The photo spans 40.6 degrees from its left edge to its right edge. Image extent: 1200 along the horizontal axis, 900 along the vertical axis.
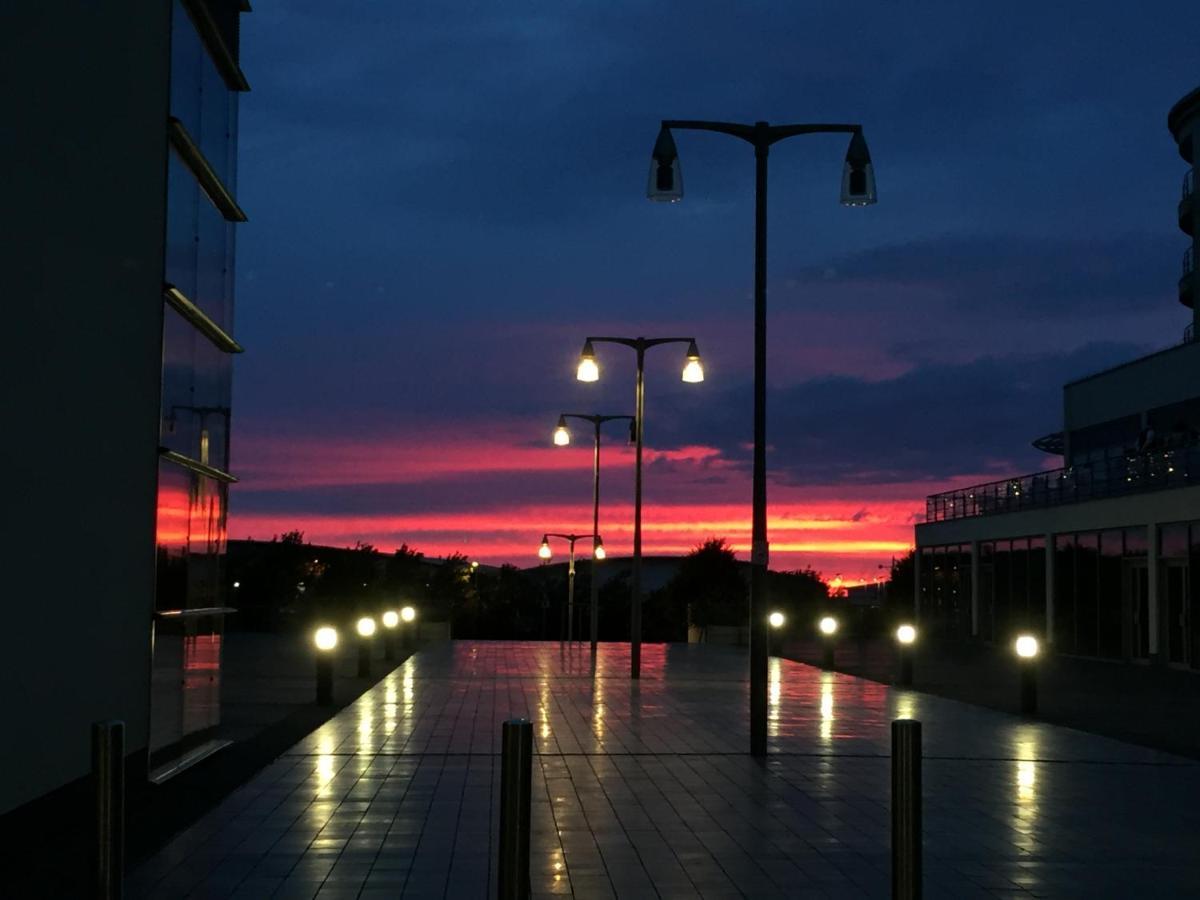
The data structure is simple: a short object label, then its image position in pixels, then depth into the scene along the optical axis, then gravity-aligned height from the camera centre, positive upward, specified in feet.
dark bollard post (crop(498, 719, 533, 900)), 21.70 -2.96
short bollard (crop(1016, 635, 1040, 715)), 70.95 -3.26
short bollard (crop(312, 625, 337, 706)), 72.57 -3.39
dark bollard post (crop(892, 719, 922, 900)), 22.93 -3.17
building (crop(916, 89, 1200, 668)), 116.47 +5.42
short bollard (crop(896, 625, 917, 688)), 91.35 -3.21
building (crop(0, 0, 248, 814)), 35.19 +5.48
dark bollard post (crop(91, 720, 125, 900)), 21.71 -2.96
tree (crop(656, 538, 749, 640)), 272.31 +2.94
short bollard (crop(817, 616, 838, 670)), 108.68 -3.12
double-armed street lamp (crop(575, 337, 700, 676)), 89.69 +11.92
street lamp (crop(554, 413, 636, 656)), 124.47 +11.30
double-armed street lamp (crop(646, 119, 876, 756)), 55.72 +13.96
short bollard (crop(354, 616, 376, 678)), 94.07 -3.21
